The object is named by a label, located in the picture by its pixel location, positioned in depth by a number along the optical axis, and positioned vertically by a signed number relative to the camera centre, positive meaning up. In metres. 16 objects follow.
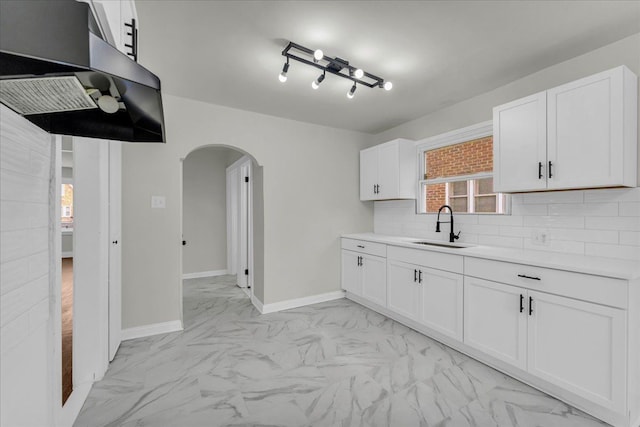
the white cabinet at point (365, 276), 3.34 -0.82
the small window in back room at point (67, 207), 7.28 +0.16
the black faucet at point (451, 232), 3.16 -0.22
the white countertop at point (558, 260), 1.65 -0.34
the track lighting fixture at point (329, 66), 2.12 +1.23
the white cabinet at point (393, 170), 3.60 +0.57
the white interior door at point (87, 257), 1.93 -0.31
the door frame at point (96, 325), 1.89 -0.81
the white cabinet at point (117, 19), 1.19 +0.99
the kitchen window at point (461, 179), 3.06 +0.40
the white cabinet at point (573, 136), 1.86 +0.57
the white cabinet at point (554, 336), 1.64 -0.85
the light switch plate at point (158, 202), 2.96 +0.12
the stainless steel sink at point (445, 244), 3.02 -0.36
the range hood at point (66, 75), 0.48 +0.32
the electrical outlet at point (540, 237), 2.44 -0.22
